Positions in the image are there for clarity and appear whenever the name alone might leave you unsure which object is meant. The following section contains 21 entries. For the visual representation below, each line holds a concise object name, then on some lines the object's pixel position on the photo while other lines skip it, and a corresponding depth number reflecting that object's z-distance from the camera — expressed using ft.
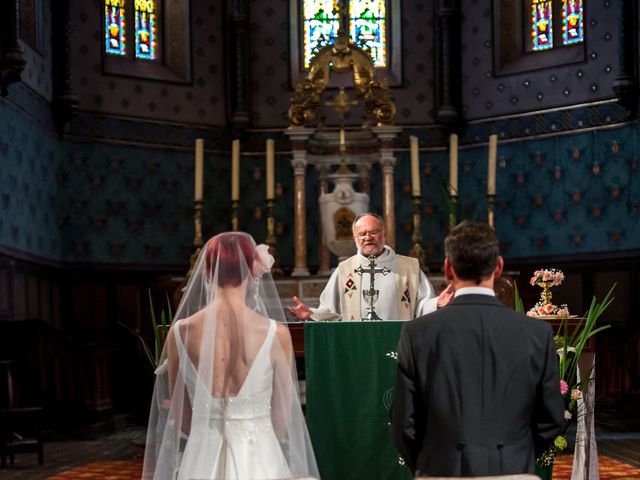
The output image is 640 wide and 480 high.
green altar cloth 20.62
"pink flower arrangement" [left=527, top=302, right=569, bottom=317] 23.77
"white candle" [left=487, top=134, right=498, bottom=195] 38.91
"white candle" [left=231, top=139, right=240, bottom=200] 39.26
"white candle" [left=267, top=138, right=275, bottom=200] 39.78
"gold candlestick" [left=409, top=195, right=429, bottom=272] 39.14
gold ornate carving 40.88
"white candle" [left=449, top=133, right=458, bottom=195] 38.45
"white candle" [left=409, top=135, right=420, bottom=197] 38.19
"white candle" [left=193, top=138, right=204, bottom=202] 39.17
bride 14.69
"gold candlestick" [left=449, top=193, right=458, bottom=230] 39.17
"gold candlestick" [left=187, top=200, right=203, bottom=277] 39.69
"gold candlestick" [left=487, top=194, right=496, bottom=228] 38.00
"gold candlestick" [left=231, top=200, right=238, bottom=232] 39.83
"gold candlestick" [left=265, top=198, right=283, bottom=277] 40.34
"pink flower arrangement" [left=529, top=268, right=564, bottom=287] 24.62
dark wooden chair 32.76
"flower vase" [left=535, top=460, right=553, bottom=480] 19.89
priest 26.06
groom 12.35
